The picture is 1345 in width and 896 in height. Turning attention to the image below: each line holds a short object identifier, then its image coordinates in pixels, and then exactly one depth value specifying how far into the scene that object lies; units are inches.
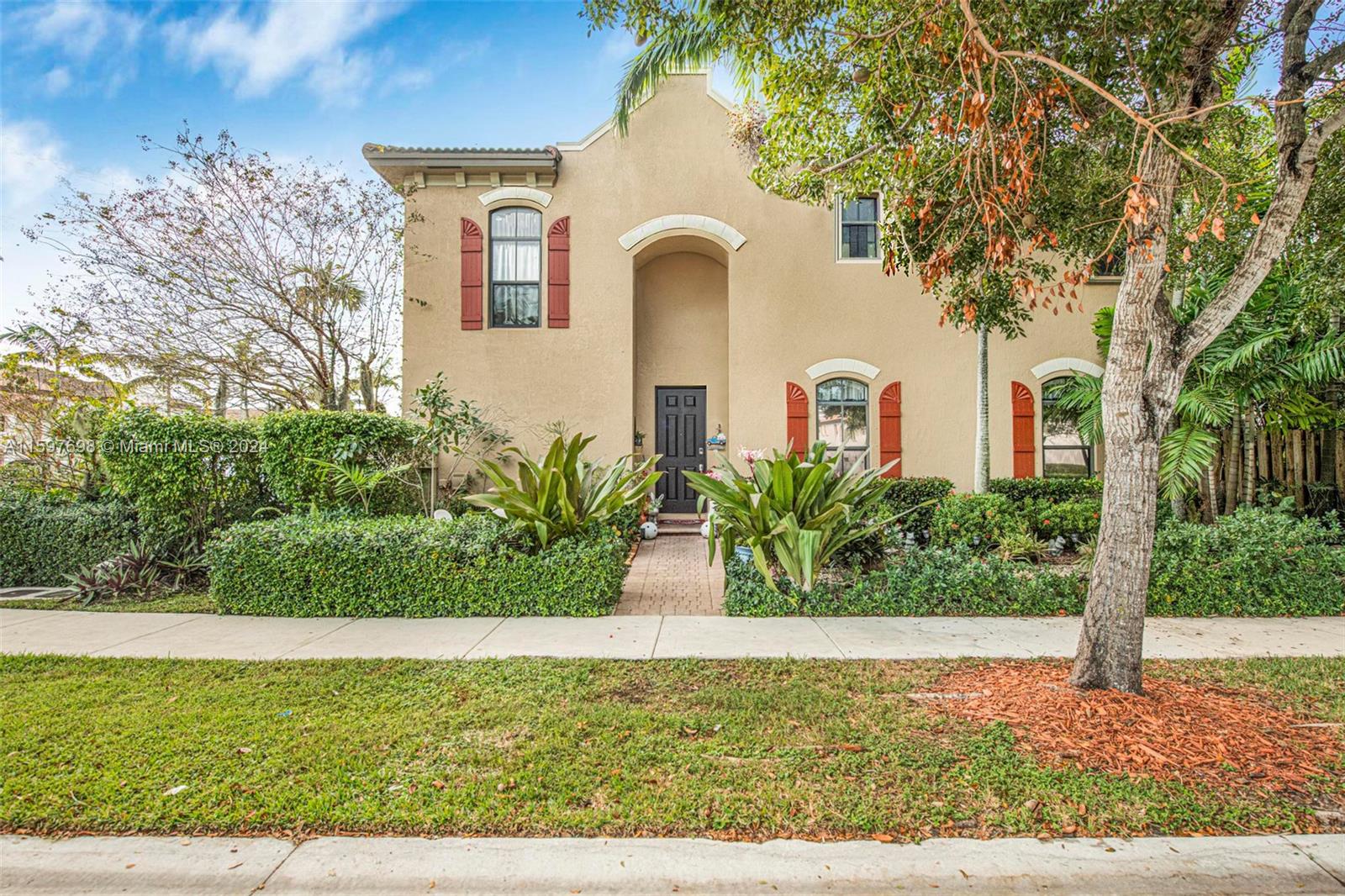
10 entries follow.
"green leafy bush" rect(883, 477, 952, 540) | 360.2
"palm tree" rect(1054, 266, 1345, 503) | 303.9
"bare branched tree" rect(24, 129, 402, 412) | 356.8
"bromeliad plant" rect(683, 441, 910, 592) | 215.6
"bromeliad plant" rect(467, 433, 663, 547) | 232.1
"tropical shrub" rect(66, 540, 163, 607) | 251.8
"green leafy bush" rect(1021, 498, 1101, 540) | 319.0
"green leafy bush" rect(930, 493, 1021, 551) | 290.2
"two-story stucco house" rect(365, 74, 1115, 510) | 424.5
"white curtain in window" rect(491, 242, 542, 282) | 435.2
